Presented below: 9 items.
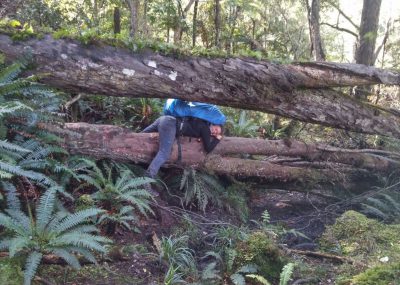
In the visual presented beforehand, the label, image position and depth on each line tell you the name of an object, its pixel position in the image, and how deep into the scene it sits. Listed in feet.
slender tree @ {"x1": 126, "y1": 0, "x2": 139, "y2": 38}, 39.55
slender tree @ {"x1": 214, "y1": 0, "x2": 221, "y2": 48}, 44.98
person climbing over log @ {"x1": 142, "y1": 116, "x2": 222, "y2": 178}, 24.30
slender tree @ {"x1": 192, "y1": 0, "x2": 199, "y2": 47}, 47.21
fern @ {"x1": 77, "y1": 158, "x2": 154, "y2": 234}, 19.13
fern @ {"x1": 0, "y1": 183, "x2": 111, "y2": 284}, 13.25
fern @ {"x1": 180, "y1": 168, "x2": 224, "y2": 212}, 25.57
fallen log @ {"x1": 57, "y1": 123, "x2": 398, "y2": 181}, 23.08
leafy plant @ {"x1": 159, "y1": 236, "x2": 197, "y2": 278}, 16.98
